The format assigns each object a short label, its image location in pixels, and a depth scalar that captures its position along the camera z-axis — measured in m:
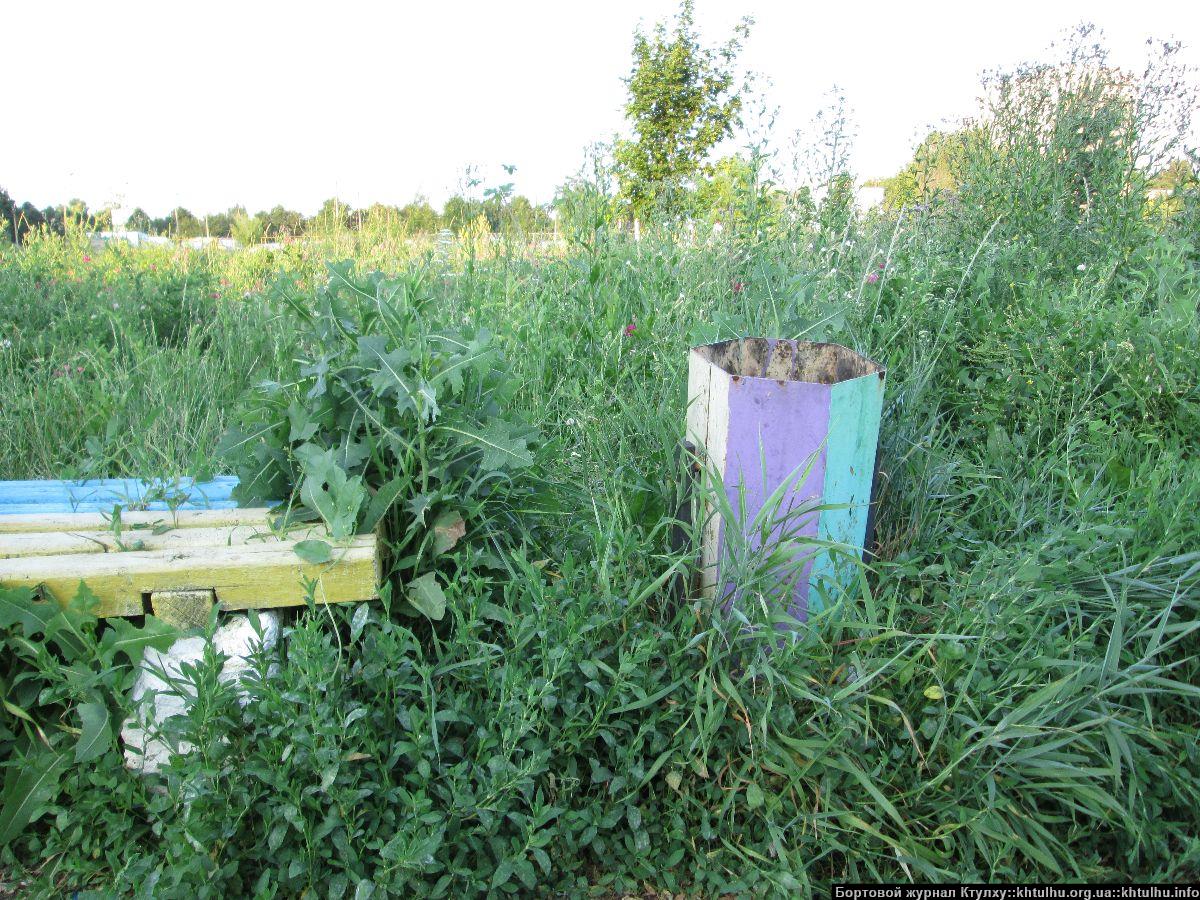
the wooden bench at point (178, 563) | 1.76
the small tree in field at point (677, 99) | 15.57
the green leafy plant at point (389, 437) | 1.87
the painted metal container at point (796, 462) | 1.86
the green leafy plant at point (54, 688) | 1.61
